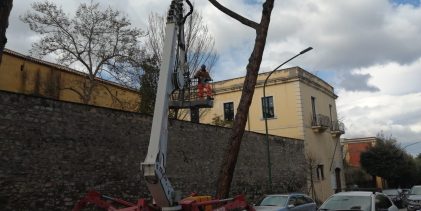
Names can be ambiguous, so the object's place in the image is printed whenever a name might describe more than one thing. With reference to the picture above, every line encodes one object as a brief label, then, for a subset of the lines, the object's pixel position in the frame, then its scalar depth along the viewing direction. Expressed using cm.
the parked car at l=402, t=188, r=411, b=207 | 3175
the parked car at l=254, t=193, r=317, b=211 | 1680
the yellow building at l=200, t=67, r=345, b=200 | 3503
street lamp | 2398
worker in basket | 1234
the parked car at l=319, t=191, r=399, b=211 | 1255
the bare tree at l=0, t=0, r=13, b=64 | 641
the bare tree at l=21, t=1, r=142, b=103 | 2744
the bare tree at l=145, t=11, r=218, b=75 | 2832
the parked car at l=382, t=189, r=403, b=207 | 3170
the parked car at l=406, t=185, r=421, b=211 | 2264
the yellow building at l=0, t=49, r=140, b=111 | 2717
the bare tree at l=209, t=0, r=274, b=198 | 1280
